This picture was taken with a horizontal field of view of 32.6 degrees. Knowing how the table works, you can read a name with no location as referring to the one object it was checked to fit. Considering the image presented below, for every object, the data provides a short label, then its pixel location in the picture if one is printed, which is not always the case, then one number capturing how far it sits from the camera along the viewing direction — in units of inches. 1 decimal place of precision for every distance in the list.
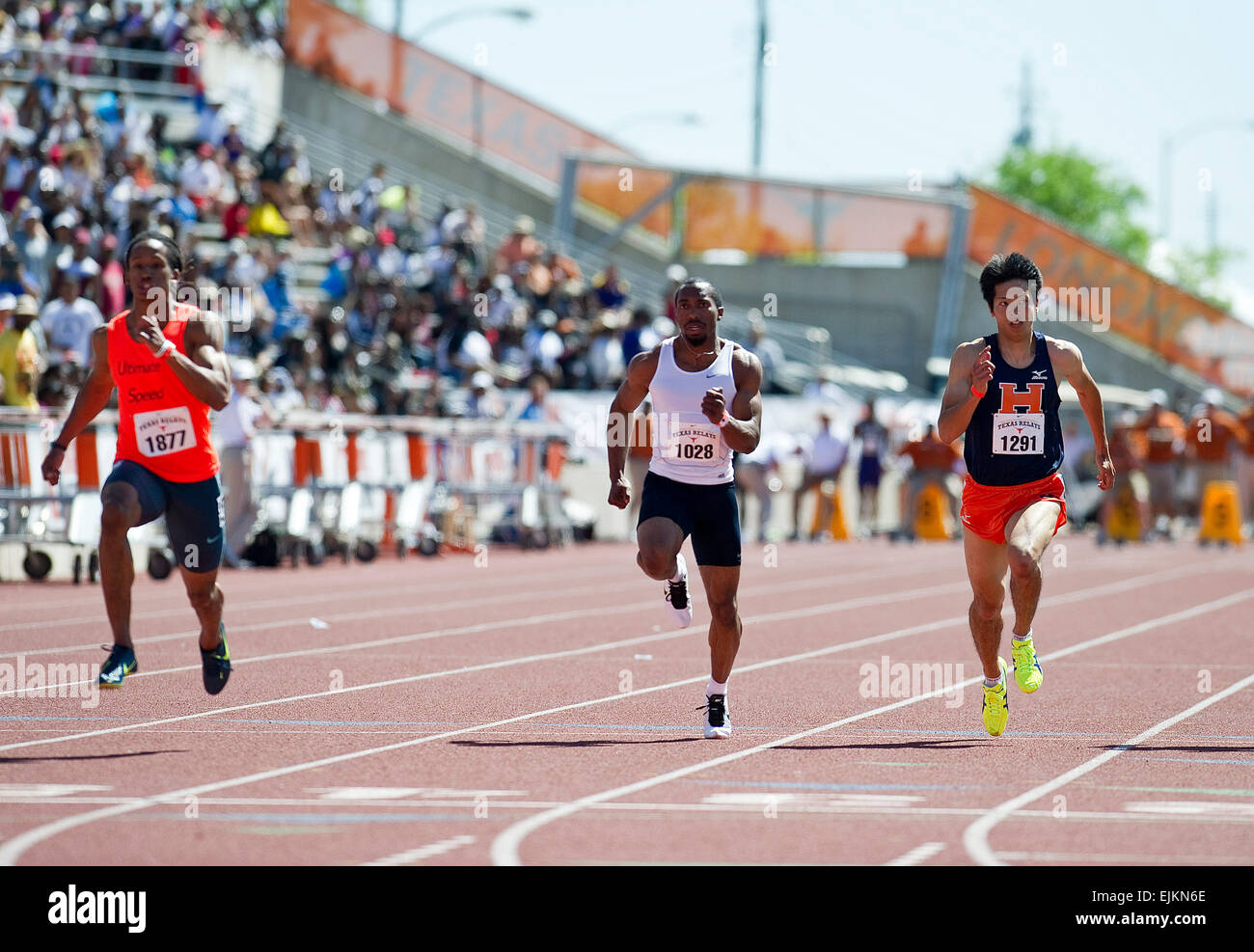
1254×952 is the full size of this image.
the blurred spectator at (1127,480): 1238.3
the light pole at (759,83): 1961.1
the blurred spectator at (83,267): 907.4
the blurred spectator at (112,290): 906.7
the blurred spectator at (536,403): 1079.0
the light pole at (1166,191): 2738.7
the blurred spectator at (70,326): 847.1
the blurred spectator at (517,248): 1248.2
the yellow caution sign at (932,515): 1274.6
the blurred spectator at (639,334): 1152.2
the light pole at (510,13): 1615.4
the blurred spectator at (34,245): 960.9
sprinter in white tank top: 398.6
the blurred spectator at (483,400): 1046.4
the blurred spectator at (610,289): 1267.2
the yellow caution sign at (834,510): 1264.8
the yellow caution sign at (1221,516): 1250.0
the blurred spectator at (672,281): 1253.1
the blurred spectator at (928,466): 1259.8
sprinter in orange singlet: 400.2
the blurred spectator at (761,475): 1191.6
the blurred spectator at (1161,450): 1259.8
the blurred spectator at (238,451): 818.2
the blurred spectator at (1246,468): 1358.3
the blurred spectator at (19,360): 773.9
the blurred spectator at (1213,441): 1289.4
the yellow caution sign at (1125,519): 1257.4
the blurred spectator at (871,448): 1272.1
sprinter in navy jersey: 395.5
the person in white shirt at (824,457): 1238.3
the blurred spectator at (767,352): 1261.2
